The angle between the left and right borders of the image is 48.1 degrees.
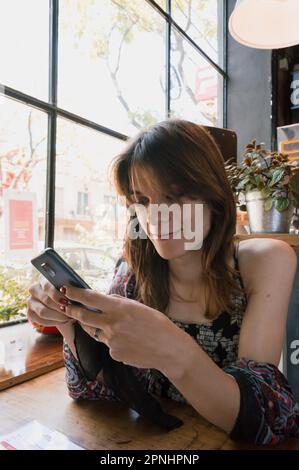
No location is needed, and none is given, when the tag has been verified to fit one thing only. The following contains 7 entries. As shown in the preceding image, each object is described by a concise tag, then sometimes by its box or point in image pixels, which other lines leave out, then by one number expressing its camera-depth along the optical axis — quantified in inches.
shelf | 44.5
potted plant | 45.9
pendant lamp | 59.3
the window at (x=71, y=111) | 69.9
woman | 24.0
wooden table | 25.5
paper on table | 25.0
